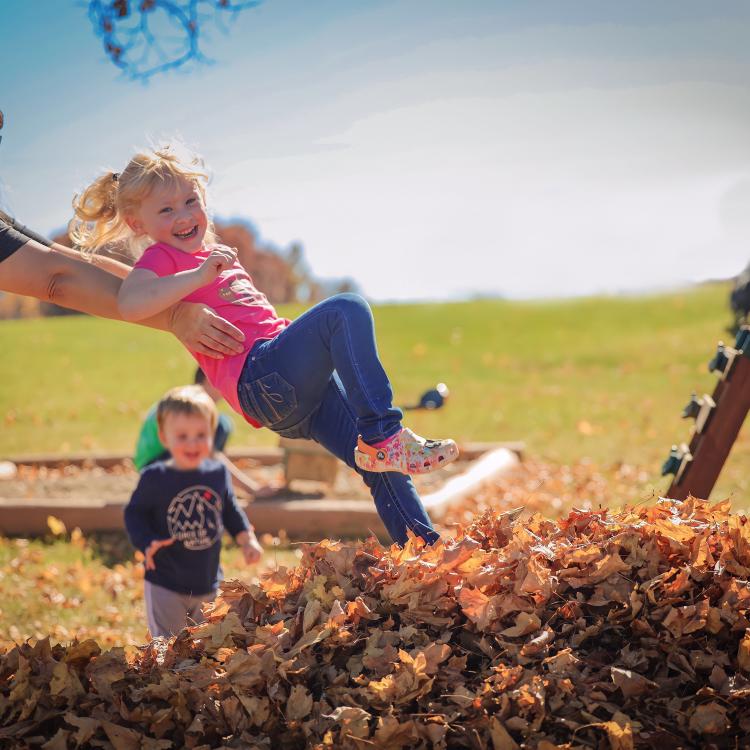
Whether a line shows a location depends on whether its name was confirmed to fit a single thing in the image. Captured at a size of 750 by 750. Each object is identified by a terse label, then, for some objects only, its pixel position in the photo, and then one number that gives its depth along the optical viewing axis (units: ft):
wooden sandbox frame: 22.22
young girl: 9.75
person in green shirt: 19.22
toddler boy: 13.93
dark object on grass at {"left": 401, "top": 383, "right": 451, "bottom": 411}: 13.47
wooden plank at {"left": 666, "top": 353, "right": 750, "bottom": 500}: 13.15
